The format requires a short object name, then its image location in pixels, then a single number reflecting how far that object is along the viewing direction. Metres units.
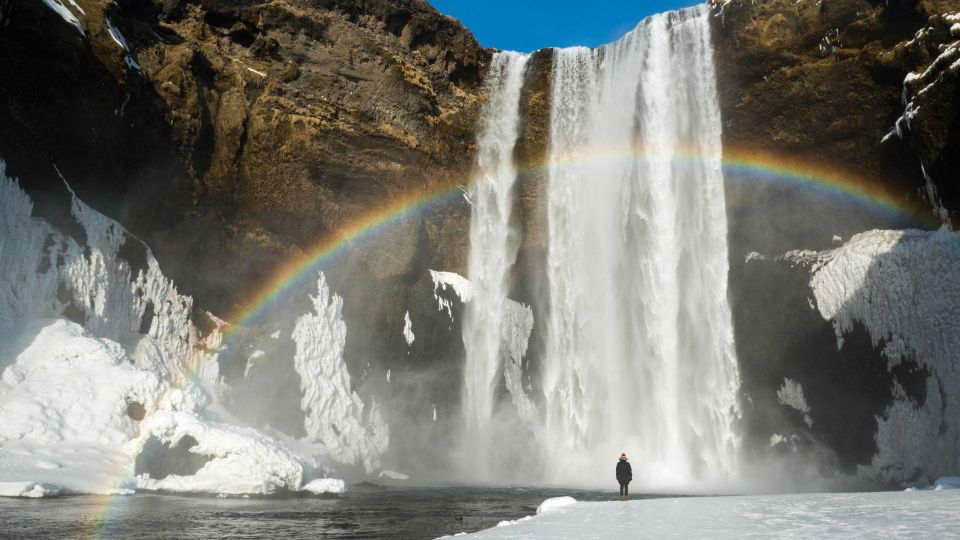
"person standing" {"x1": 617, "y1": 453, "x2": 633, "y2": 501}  19.31
